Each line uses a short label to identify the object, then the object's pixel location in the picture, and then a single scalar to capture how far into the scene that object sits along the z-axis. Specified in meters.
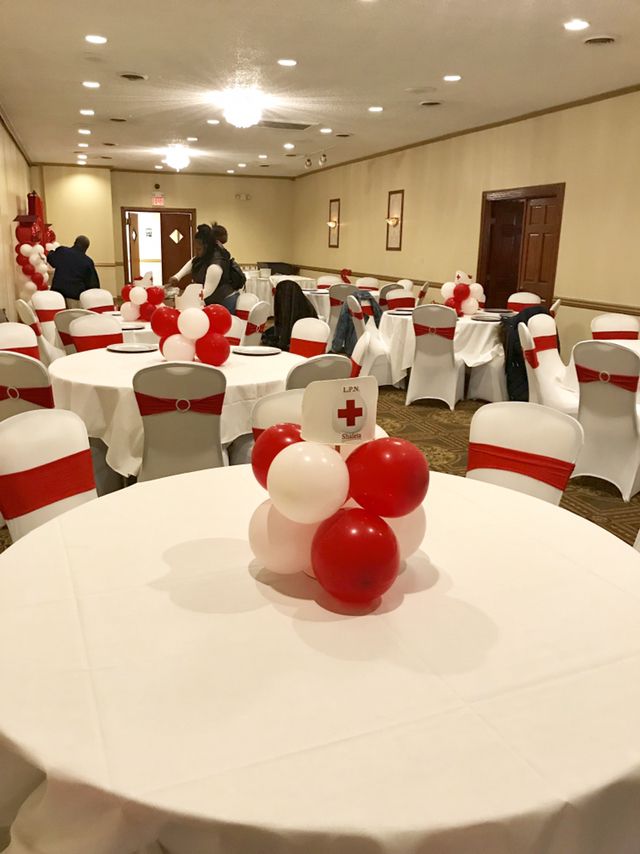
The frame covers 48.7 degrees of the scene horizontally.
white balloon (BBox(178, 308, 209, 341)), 3.70
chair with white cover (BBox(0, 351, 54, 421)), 3.50
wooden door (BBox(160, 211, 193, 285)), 17.39
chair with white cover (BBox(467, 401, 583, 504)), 2.39
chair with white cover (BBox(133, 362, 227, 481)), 3.23
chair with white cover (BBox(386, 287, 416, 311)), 8.92
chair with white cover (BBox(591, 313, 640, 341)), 5.81
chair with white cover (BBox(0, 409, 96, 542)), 2.22
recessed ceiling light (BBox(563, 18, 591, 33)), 5.21
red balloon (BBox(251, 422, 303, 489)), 1.54
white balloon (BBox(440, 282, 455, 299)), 7.41
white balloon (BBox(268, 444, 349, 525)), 1.37
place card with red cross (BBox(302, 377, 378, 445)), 1.44
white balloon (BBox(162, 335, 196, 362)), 3.78
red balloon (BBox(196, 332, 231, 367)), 3.84
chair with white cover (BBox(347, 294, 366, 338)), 7.71
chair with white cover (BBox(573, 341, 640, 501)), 4.13
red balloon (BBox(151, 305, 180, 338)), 3.95
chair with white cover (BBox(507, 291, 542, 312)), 8.14
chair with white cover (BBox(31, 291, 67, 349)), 6.95
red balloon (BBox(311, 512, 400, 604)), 1.35
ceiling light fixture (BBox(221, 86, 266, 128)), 7.32
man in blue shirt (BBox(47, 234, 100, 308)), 9.45
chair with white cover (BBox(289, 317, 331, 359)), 5.08
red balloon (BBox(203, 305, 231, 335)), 3.84
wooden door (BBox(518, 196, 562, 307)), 8.60
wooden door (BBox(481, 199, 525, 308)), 9.79
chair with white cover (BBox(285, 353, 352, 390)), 3.47
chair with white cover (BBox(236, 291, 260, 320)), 6.98
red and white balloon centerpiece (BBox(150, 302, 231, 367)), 3.73
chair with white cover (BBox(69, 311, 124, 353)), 5.08
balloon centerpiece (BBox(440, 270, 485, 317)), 7.31
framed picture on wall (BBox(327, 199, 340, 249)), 14.72
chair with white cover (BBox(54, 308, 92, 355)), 5.66
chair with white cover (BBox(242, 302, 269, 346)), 6.54
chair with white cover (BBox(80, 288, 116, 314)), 7.45
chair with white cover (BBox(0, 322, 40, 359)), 4.49
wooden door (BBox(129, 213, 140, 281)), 17.30
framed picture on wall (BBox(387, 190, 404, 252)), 11.96
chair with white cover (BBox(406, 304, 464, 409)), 6.49
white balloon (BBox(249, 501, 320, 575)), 1.46
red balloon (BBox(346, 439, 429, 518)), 1.40
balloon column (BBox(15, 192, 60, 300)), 10.01
